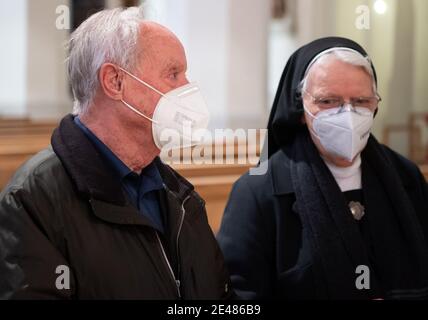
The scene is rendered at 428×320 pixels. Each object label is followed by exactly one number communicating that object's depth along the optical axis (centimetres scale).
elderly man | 205
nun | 238
